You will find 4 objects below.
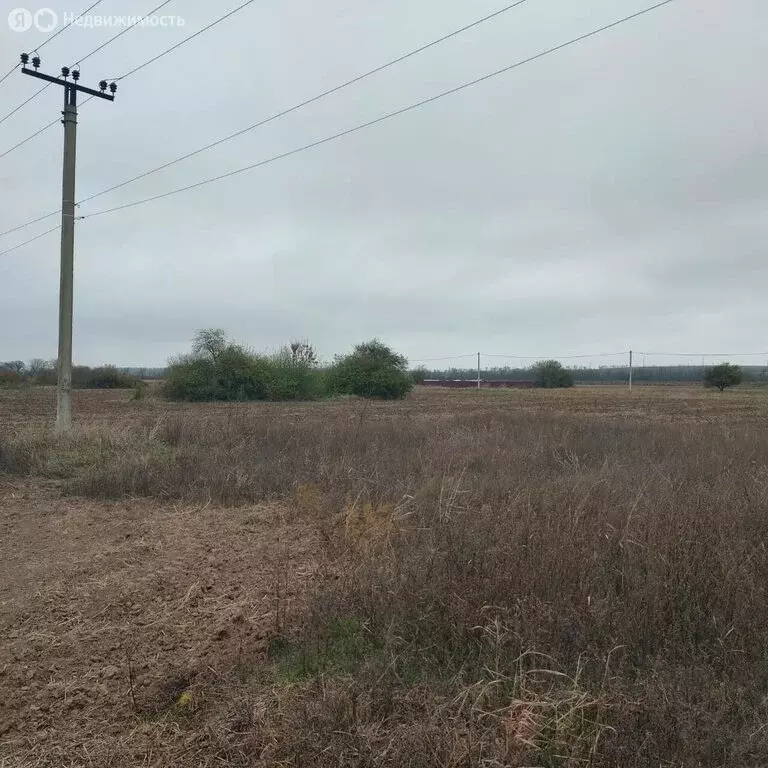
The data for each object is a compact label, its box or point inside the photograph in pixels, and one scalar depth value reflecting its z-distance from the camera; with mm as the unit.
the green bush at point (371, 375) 49594
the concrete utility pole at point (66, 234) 12102
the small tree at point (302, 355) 46491
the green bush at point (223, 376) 40344
